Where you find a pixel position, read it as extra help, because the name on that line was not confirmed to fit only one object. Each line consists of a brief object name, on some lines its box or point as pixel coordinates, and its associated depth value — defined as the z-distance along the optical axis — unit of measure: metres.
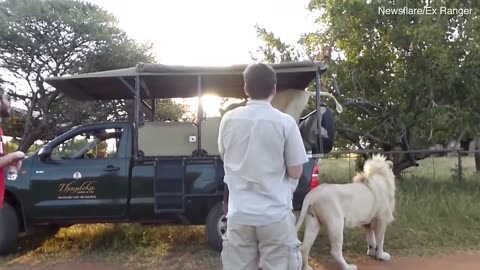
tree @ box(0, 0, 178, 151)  16.33
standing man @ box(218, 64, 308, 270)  2.95
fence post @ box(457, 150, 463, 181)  12.55
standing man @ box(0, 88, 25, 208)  3.46
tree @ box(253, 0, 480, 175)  11.30
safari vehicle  6.79
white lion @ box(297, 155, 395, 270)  6.10
